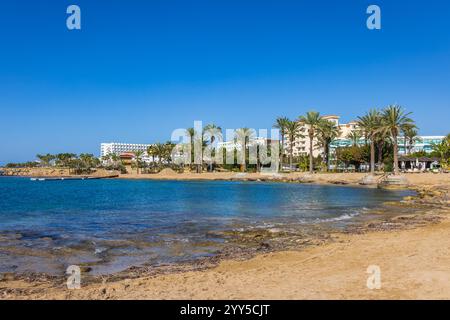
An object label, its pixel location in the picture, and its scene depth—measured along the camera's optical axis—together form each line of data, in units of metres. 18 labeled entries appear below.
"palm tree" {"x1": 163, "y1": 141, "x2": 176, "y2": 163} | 137.50
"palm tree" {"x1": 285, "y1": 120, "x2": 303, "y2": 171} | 101.44
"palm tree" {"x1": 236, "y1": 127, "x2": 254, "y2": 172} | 110.44
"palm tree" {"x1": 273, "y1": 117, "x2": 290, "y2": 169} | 102.86
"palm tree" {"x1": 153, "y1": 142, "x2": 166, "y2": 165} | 138.62
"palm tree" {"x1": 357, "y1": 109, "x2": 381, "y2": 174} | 83.19
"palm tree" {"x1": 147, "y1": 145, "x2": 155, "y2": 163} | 139.75
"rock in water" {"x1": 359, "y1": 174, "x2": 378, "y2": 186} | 75.76
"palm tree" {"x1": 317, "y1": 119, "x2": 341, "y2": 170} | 94.34
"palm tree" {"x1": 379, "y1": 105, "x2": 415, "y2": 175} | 74.88
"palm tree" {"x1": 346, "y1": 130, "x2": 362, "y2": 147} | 117.69
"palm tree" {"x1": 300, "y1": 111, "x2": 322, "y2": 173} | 93.75
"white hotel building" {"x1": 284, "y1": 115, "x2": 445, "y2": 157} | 158.48
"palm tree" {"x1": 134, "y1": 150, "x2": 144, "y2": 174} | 148.45
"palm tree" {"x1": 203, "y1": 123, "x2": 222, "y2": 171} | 116.72
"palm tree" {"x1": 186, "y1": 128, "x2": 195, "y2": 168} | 115.56
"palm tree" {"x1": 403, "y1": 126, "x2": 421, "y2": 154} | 122.46
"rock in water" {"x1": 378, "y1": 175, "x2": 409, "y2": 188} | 69.86
